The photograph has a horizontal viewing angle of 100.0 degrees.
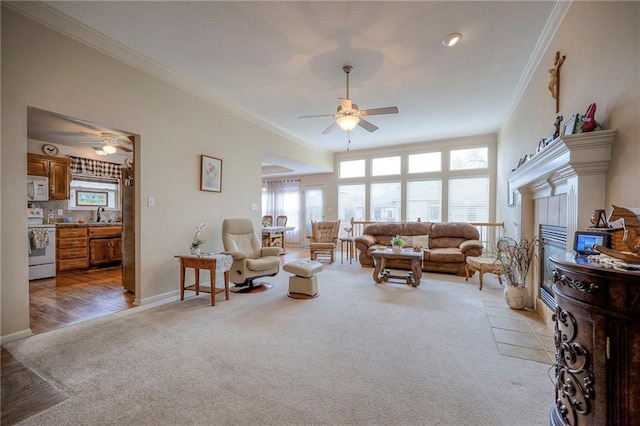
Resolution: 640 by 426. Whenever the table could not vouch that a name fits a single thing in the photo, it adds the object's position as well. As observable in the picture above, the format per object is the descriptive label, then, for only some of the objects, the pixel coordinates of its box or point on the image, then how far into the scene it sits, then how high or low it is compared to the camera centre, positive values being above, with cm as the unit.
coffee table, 416 -86
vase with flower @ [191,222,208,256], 352 -45
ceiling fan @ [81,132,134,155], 424 +113
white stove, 435 -65
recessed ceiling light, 273 +178
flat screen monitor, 137 -15
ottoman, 358 -96
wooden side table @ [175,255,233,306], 327 -72
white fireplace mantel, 177 +33
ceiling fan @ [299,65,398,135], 324 +120
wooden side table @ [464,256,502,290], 388 -80
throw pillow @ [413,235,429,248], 564 -64
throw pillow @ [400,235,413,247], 573 -64
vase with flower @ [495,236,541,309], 313 -72
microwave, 481 +36
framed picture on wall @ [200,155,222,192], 404 +55
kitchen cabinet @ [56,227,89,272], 484 -76
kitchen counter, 487 -31
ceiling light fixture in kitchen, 455 +102
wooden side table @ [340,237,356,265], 623 -74
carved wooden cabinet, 99 -53
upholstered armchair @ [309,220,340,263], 654 -56
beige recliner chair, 374 -69
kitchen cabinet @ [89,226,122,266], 524 -73
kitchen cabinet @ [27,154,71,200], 482 +68
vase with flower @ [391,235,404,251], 449 -56
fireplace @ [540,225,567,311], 248 -39
